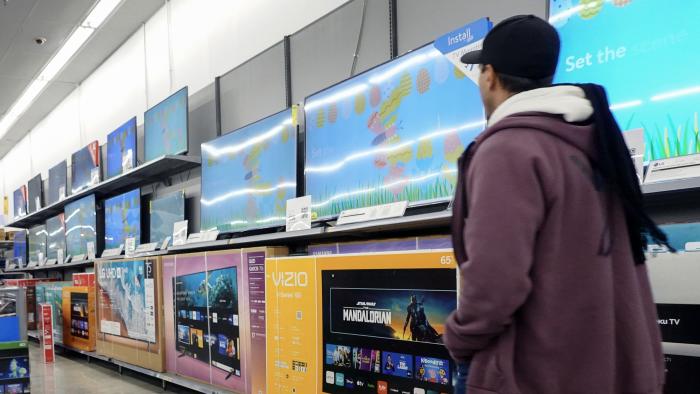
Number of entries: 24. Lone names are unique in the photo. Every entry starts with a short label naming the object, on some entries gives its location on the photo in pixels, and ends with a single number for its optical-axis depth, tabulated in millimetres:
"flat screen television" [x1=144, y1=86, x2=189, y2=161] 4727
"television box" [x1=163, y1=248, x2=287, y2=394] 3127
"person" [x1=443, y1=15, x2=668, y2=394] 993
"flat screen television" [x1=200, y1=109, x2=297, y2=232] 3377
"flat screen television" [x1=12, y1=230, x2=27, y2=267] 10391
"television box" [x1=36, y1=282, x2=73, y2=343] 6691
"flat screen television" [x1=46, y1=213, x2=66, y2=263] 8018
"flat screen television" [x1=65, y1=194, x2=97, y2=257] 6734
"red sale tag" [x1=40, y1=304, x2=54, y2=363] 6367
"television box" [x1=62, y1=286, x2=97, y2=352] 5758
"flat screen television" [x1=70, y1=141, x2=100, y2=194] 7066
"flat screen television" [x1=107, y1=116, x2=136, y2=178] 5883
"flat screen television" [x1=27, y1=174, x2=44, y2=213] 9594
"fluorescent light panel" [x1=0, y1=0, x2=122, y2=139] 5866
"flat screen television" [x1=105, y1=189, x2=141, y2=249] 5723
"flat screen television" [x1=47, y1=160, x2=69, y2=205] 8375
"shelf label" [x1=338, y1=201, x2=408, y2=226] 2465
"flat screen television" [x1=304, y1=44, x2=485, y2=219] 2338
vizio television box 1928
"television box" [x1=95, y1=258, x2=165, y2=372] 4238
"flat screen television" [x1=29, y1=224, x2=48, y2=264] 9112
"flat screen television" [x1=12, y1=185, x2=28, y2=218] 10547
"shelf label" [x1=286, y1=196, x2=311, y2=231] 3037
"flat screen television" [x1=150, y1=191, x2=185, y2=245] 4840
